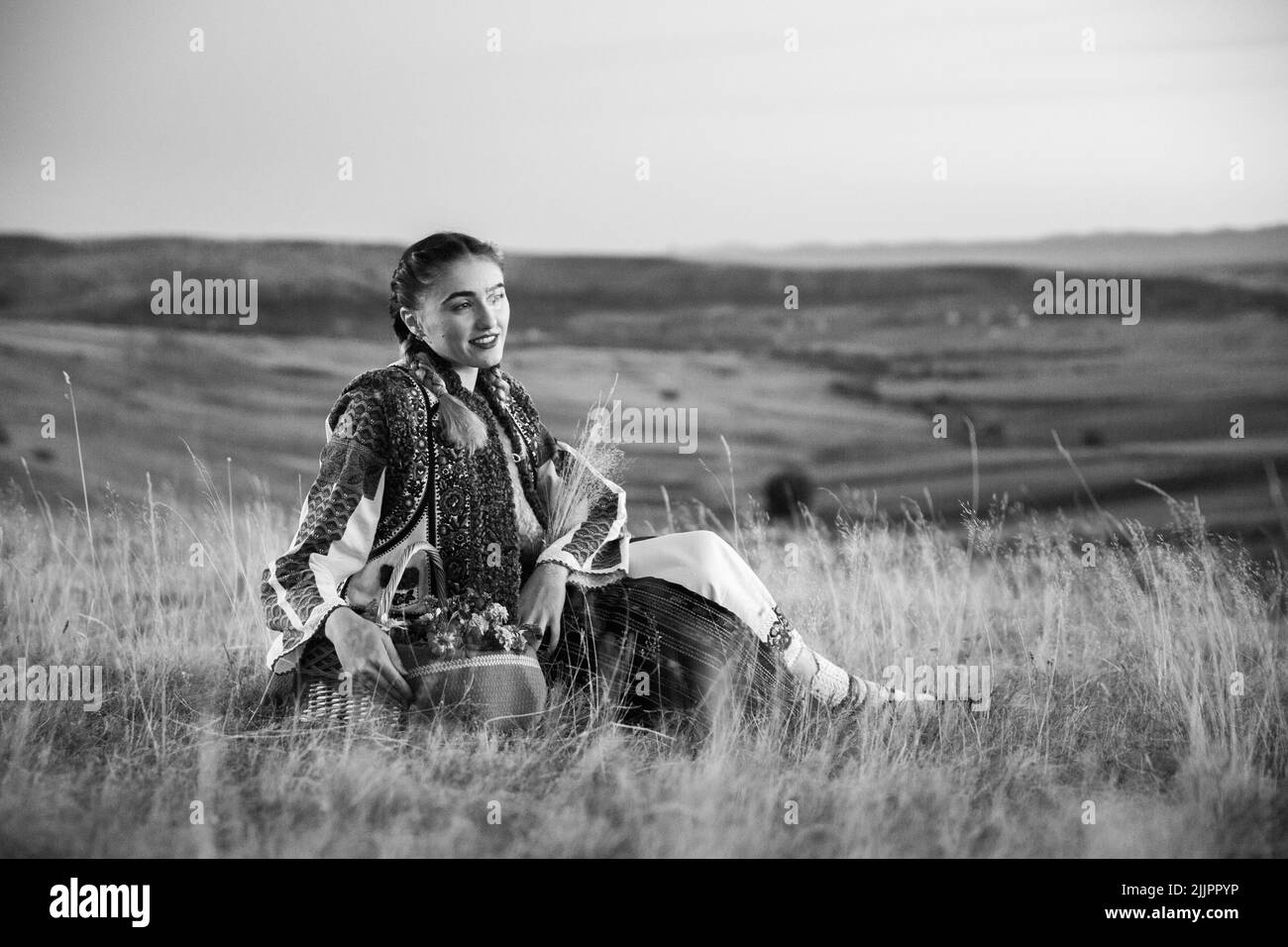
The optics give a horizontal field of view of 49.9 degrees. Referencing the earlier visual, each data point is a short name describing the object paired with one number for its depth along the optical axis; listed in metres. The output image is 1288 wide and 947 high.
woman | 3.09
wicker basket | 3.02
